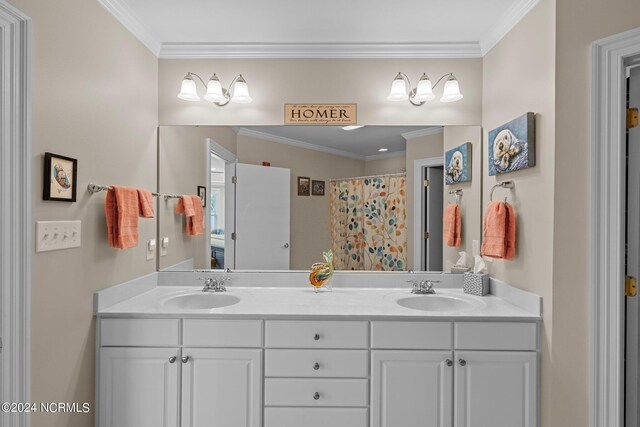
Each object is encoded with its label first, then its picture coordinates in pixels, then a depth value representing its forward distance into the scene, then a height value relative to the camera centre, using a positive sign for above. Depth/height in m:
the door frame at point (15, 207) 1.21 +0.02
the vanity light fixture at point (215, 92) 2.07 +0.75
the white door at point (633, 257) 1.42 -0.15
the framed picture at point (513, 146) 1.65 +0.38
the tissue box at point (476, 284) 2.00 -0.38
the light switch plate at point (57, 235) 1.32 -0.09
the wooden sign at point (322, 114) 2.20 +0.65
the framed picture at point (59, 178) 1.34 +0.15
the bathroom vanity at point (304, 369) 1.63 -0.72
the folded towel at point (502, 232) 1.77 -0.07
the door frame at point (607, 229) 1.43 -0.04
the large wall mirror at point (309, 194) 2.22 +0.14
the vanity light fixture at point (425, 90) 2.07 +0.76
